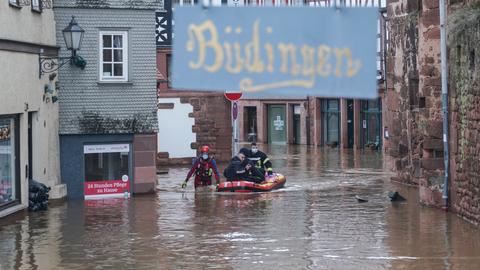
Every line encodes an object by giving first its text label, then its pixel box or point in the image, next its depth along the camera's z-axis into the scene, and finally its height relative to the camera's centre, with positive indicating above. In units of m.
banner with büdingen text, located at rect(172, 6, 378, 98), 9.60 +0.67
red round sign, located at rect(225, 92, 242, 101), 25.62 +0.72
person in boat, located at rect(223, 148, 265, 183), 26.58 -1.10
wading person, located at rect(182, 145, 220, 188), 26.62 -1.05
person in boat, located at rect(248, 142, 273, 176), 27.33 -0.87
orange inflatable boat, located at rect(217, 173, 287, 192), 26.27 -1.47
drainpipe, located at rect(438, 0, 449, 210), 20.14 +0.84
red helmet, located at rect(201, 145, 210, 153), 26.62 -0.57
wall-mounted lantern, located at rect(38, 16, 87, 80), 23.14 +1.82
